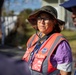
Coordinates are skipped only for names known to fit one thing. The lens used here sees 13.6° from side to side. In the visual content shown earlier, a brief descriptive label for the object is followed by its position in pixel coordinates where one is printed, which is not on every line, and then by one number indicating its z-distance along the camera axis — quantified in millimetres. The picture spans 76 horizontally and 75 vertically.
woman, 2998
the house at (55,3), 13798
